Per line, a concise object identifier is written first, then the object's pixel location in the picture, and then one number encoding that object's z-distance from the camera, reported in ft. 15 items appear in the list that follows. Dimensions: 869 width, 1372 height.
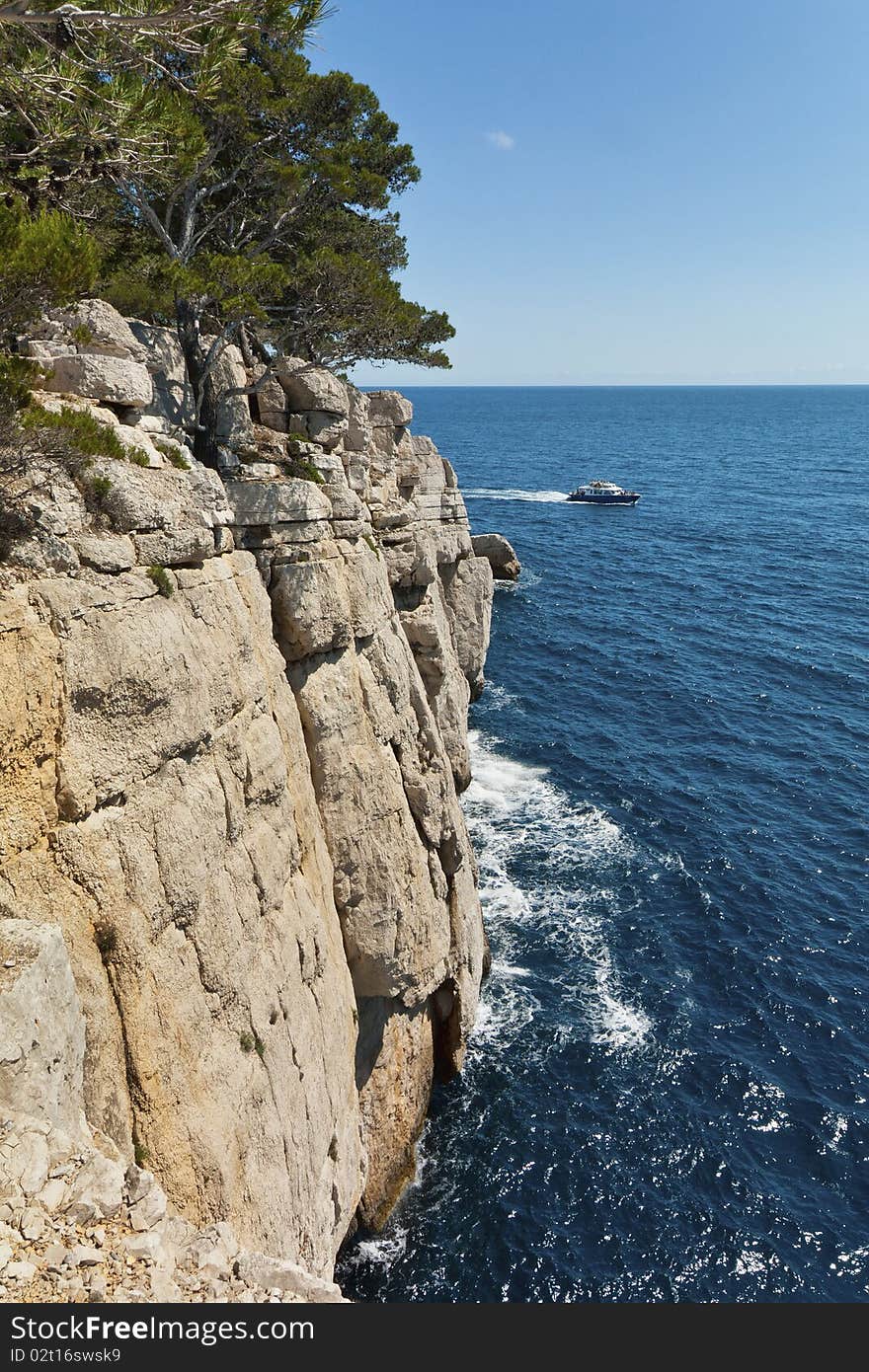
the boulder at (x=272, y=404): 82.58
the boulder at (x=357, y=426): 93.91
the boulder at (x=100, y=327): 54.19
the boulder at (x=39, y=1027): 33.94
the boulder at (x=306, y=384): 82.94
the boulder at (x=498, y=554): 272.31
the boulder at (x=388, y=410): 118.83
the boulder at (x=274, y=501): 69.72
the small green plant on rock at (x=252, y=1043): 54.90
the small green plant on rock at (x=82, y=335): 48.57
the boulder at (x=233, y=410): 75.82
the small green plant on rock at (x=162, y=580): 51.70
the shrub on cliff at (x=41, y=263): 39.09
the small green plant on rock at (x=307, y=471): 77.97
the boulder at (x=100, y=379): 51.47
